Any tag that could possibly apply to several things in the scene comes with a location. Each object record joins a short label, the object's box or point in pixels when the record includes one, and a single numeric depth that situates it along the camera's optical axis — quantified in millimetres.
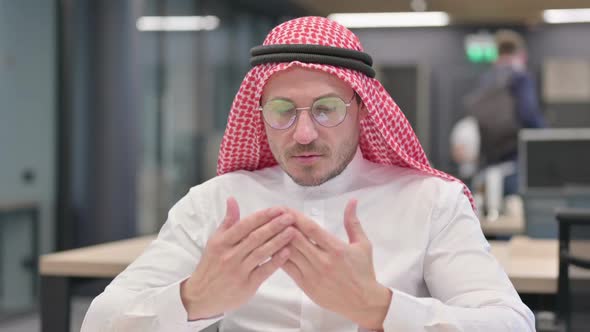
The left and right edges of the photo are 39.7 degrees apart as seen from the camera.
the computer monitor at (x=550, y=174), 4203
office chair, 2365
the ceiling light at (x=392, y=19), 12076
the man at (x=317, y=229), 1551
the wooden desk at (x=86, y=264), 2613
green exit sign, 12047
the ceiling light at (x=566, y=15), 11539
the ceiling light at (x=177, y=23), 7887
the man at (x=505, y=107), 5828
